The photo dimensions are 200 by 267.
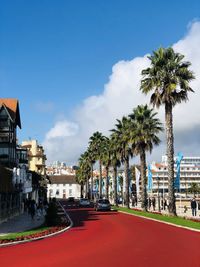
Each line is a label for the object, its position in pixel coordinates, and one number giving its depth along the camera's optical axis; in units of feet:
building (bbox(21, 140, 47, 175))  360.48
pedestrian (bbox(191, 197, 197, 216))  128.57
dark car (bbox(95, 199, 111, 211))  181.68
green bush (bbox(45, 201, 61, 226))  96.37
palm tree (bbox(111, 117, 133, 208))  196.89
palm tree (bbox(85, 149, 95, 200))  321.19
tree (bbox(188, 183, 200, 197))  553.85
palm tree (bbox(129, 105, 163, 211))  160.07
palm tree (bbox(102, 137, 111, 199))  253.20
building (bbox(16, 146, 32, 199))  133.39
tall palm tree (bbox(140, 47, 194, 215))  118.83
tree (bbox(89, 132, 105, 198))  304.91
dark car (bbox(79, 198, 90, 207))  243.15
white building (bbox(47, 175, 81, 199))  641.40
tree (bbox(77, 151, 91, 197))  384.06
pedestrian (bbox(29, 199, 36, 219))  120.50
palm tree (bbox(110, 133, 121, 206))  218.18
